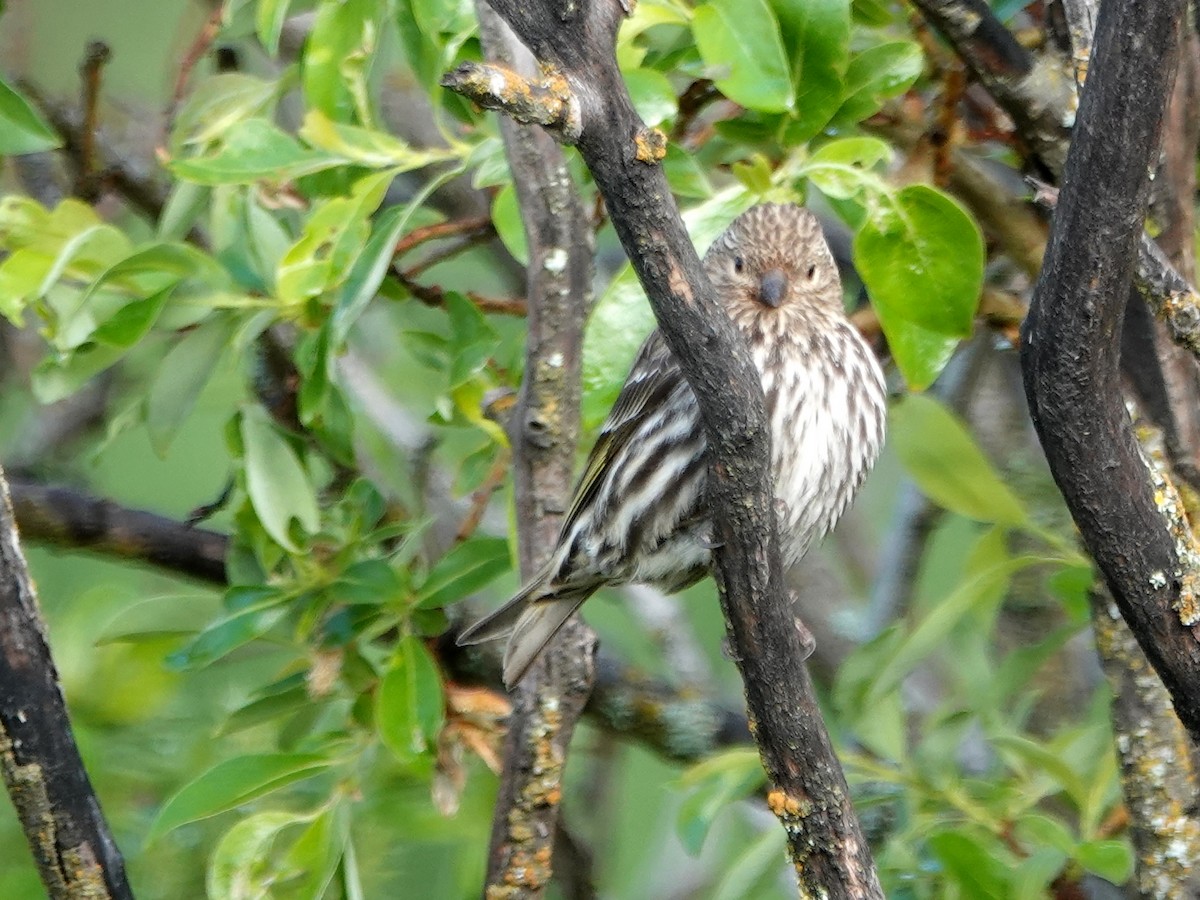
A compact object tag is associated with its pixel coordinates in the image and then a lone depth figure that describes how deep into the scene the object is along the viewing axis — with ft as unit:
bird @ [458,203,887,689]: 22.12
